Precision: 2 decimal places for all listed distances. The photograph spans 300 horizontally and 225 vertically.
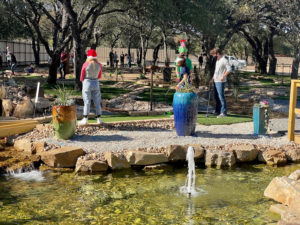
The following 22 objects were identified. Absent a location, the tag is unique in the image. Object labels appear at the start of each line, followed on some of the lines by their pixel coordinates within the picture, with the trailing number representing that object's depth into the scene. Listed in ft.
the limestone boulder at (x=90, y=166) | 24.06
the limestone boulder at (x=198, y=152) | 26.25
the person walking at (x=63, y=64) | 68.74
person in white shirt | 35.68
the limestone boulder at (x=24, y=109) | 35.58
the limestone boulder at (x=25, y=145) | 27.02
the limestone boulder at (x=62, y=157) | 24.63
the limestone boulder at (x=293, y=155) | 27.02
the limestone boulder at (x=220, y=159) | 25.88
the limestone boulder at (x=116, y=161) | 24.49
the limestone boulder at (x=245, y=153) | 26.50
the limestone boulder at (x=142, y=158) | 24.95
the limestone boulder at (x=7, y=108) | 35.70
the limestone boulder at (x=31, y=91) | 41.75
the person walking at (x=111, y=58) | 129.98
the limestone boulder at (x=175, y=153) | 26.05
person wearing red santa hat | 30.22
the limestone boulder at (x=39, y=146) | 26.35
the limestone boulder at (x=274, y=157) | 26.27
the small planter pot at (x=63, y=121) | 27.76
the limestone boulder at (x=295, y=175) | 21.11
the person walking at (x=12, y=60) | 71.77
